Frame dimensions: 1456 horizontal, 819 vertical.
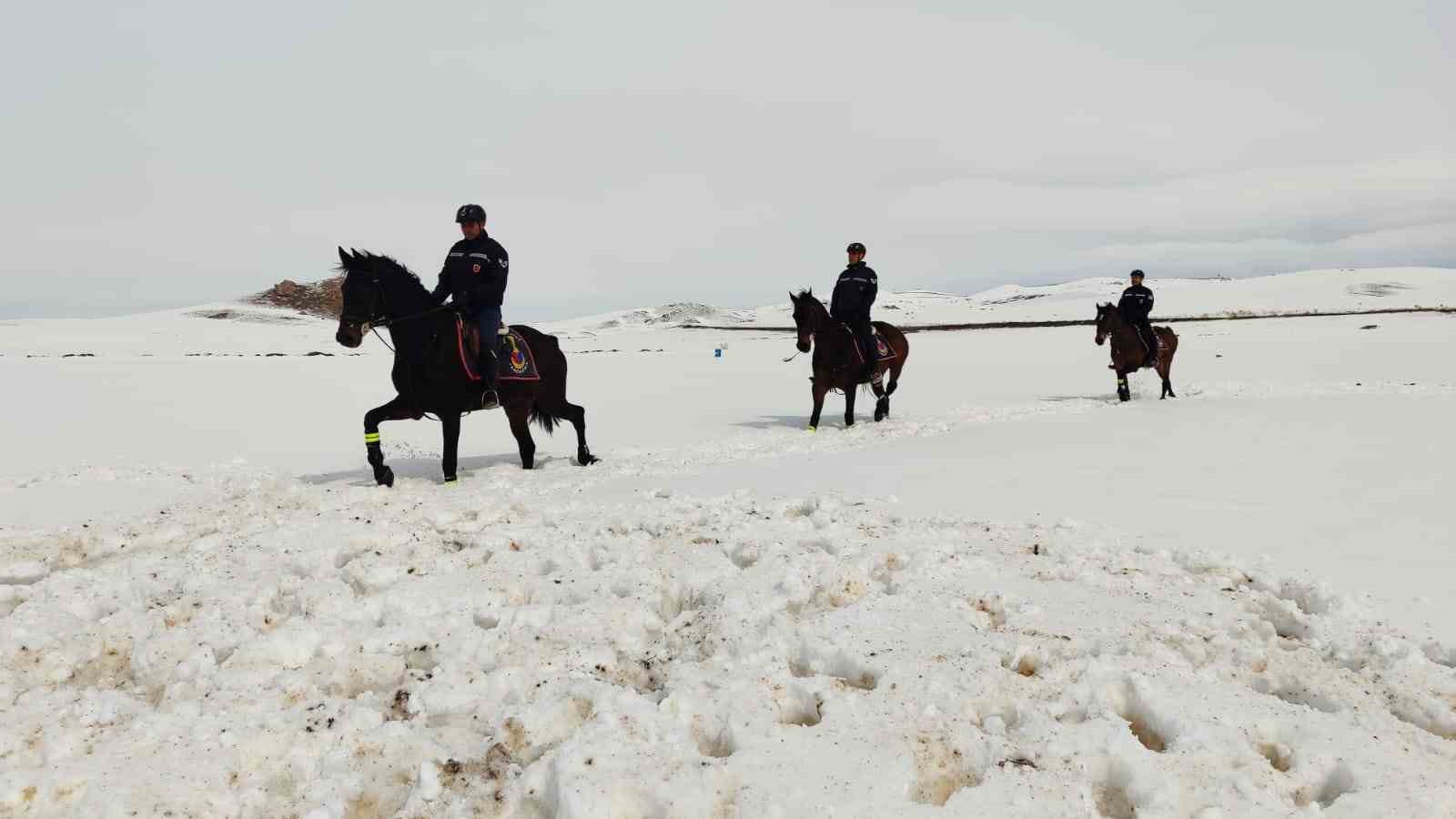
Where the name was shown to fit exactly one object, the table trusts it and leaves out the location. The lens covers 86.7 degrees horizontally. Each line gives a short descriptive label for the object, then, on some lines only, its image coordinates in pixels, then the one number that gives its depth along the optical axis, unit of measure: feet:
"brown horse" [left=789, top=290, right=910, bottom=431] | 41.39
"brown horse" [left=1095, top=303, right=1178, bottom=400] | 49.42
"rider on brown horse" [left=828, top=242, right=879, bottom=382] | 41.34
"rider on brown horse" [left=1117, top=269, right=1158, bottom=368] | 49.42
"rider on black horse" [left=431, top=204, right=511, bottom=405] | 26.91
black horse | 26.43
